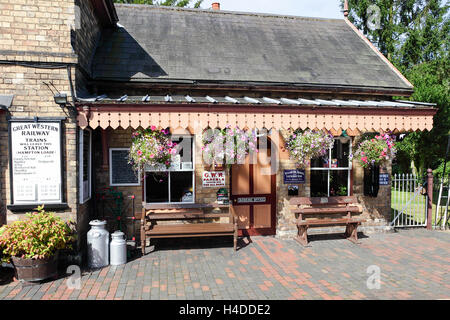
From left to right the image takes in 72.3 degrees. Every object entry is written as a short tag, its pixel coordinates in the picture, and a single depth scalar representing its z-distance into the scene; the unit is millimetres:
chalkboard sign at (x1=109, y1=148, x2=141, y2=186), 7238
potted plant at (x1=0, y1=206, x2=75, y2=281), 5035
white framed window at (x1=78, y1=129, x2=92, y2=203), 6105
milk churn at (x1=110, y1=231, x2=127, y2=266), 6062
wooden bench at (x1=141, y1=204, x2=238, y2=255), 6531
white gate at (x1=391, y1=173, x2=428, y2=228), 8948
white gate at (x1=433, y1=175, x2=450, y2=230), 8930
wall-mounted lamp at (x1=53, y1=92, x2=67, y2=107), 5645
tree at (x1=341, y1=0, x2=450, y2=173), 20375
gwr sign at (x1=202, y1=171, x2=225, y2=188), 7621
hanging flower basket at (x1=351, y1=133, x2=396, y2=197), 7398
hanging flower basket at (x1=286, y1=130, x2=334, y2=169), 6930
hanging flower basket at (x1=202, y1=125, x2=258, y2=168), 6441
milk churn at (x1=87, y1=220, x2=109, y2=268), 5930
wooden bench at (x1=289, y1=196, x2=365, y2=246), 7395
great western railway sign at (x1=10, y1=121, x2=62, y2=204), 5637
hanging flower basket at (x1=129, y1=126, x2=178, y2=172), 6129
